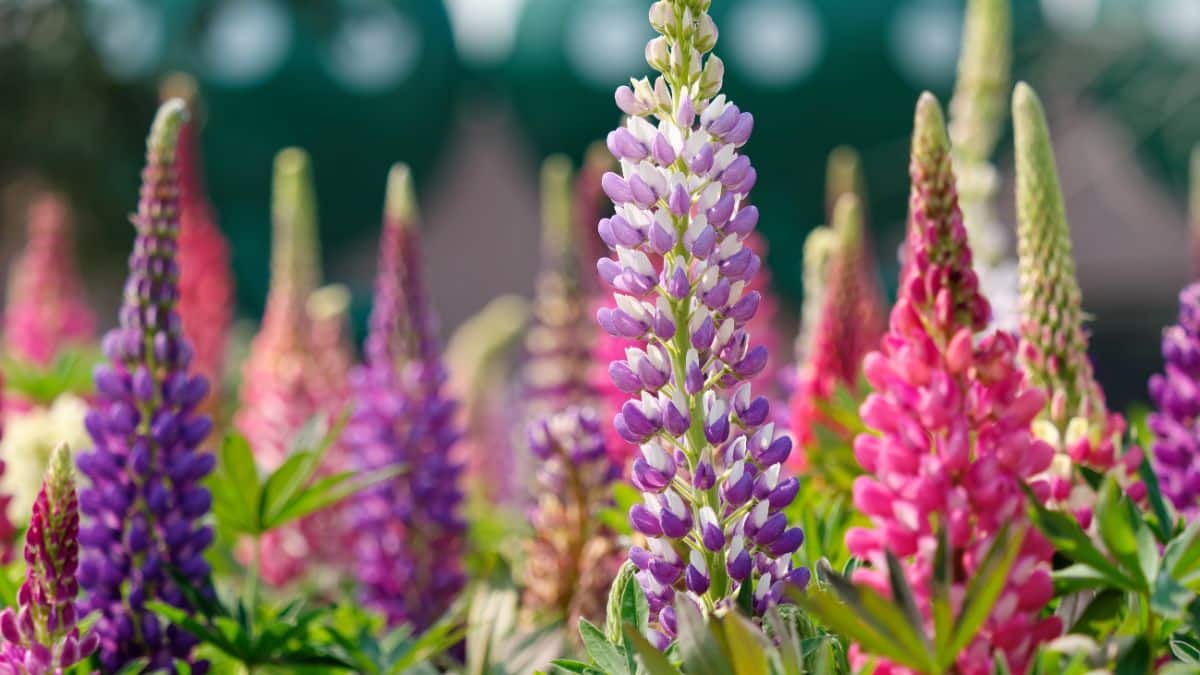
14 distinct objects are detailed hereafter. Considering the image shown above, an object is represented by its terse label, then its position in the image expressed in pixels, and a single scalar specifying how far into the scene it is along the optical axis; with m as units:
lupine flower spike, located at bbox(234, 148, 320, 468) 4.01
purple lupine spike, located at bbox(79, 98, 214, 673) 2.03
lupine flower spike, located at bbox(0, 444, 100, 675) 1.62
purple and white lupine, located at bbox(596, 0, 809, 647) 1.54
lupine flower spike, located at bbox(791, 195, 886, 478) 2.87
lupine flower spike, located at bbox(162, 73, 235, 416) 4.22
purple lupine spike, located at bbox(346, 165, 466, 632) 2.95
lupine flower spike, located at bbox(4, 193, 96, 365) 5.35
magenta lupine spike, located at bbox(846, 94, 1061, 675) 1.34
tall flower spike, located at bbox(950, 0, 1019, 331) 3.16
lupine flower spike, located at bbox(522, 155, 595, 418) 3.74
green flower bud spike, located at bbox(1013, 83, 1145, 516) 1.80
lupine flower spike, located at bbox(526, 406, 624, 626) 2.62
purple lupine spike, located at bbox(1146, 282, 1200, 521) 2.04
